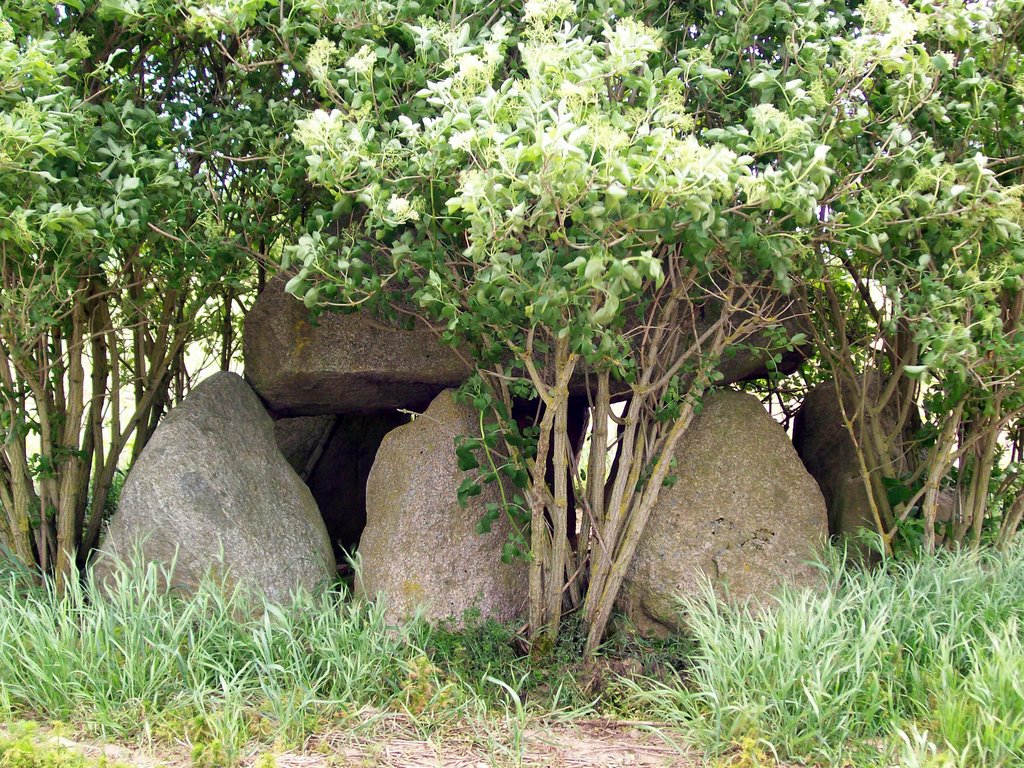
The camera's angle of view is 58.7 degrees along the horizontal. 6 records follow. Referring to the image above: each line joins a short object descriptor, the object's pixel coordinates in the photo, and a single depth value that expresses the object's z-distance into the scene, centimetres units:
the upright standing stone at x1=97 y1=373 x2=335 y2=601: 399
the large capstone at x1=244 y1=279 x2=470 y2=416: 449
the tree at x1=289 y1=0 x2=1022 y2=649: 272
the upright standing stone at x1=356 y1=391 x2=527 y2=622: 409
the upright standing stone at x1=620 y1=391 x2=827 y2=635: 410
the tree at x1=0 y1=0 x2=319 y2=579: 338
